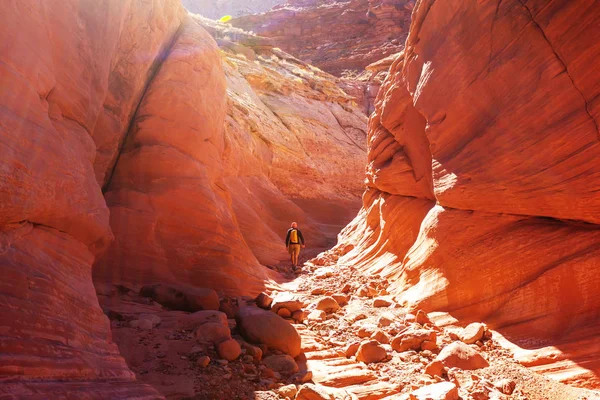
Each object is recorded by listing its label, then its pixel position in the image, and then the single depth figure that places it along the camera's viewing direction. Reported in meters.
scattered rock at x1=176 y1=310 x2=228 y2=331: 5.04
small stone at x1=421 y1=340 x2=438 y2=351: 5.07
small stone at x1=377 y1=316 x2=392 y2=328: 5.88
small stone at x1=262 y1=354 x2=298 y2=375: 4.49
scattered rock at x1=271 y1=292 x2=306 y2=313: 6.52
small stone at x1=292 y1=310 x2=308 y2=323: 6.39
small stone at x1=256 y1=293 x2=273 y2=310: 6.77
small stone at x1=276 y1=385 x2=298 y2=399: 3.88
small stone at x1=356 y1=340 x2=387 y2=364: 4.89
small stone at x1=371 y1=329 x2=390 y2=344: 5.39
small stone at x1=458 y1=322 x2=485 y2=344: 5.12
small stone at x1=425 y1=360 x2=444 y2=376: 4.45
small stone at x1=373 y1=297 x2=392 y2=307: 7.03
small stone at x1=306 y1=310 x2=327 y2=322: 6.41
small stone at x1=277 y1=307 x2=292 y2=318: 6.46
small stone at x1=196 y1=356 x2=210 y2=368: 4.11
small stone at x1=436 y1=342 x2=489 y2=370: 4.55
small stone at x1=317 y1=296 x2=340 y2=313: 6.88
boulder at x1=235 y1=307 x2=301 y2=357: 4.93
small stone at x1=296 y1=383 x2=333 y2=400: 3.76
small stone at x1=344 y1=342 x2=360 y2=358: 5.16
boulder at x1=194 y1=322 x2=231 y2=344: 4.68
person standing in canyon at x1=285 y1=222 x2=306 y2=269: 11.48
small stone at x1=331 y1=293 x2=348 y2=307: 7.42
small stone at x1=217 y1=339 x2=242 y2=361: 4.35
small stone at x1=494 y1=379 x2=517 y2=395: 4.11
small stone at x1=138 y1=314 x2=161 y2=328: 5.03
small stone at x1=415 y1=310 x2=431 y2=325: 5.98
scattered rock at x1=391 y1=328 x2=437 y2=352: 5.14
